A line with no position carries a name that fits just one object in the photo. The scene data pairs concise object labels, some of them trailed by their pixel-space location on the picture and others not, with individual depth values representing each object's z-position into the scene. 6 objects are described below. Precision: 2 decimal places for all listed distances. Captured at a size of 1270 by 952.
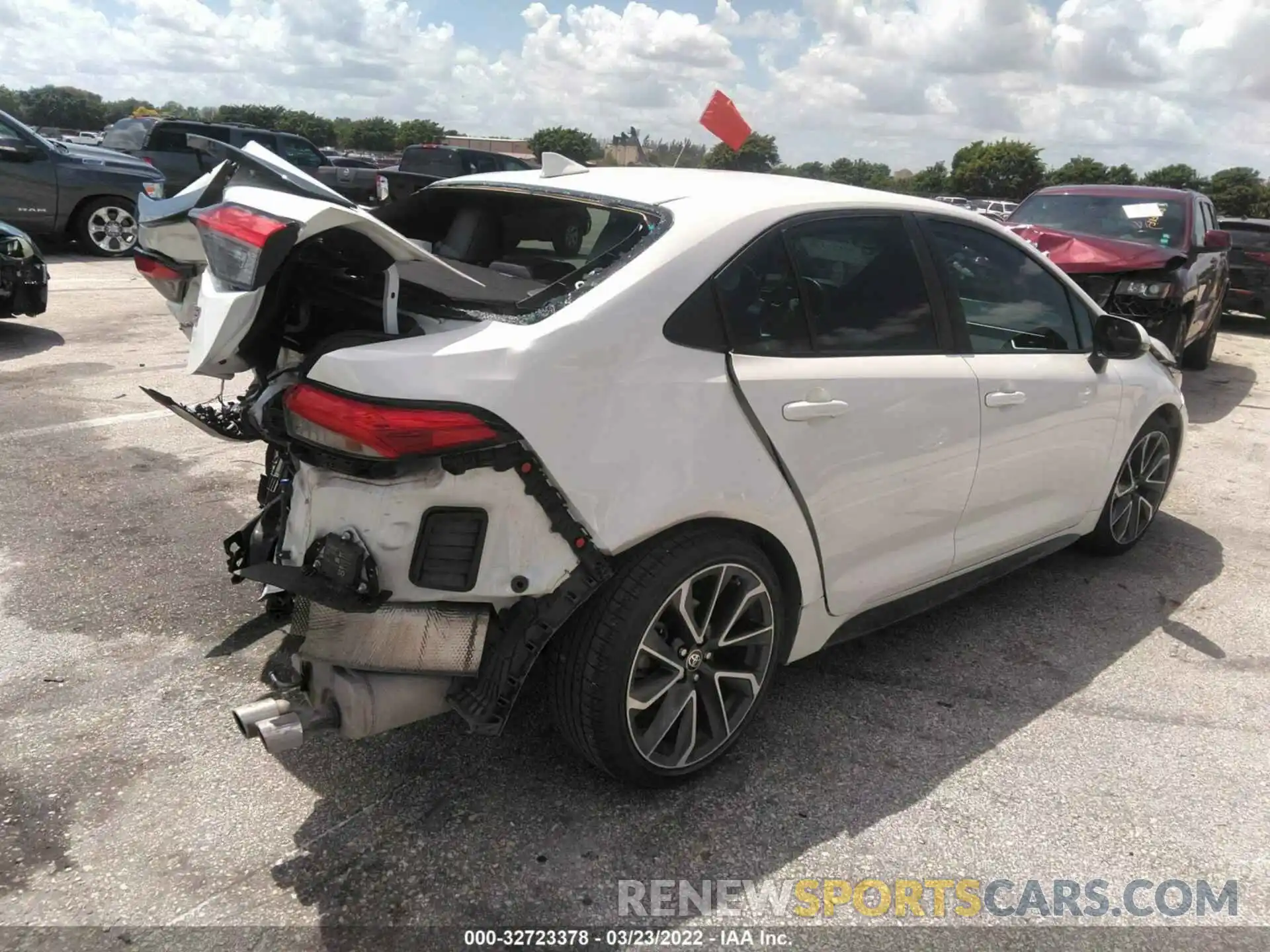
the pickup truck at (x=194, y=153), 16.78
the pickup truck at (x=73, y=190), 11.77
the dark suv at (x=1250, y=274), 12.41
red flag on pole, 6.06
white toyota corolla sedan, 2.34
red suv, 7.62
